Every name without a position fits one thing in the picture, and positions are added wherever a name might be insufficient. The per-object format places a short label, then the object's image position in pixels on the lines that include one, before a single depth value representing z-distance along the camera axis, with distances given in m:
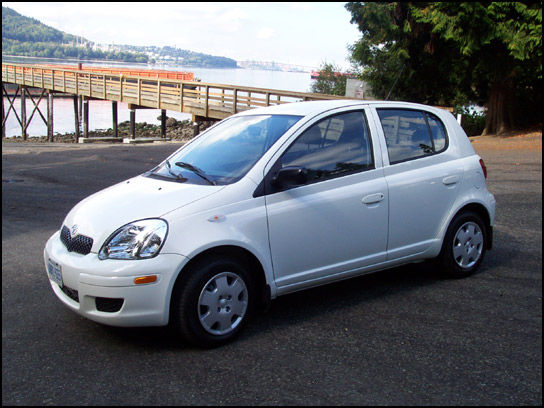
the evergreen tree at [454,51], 21.81
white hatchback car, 4.14
